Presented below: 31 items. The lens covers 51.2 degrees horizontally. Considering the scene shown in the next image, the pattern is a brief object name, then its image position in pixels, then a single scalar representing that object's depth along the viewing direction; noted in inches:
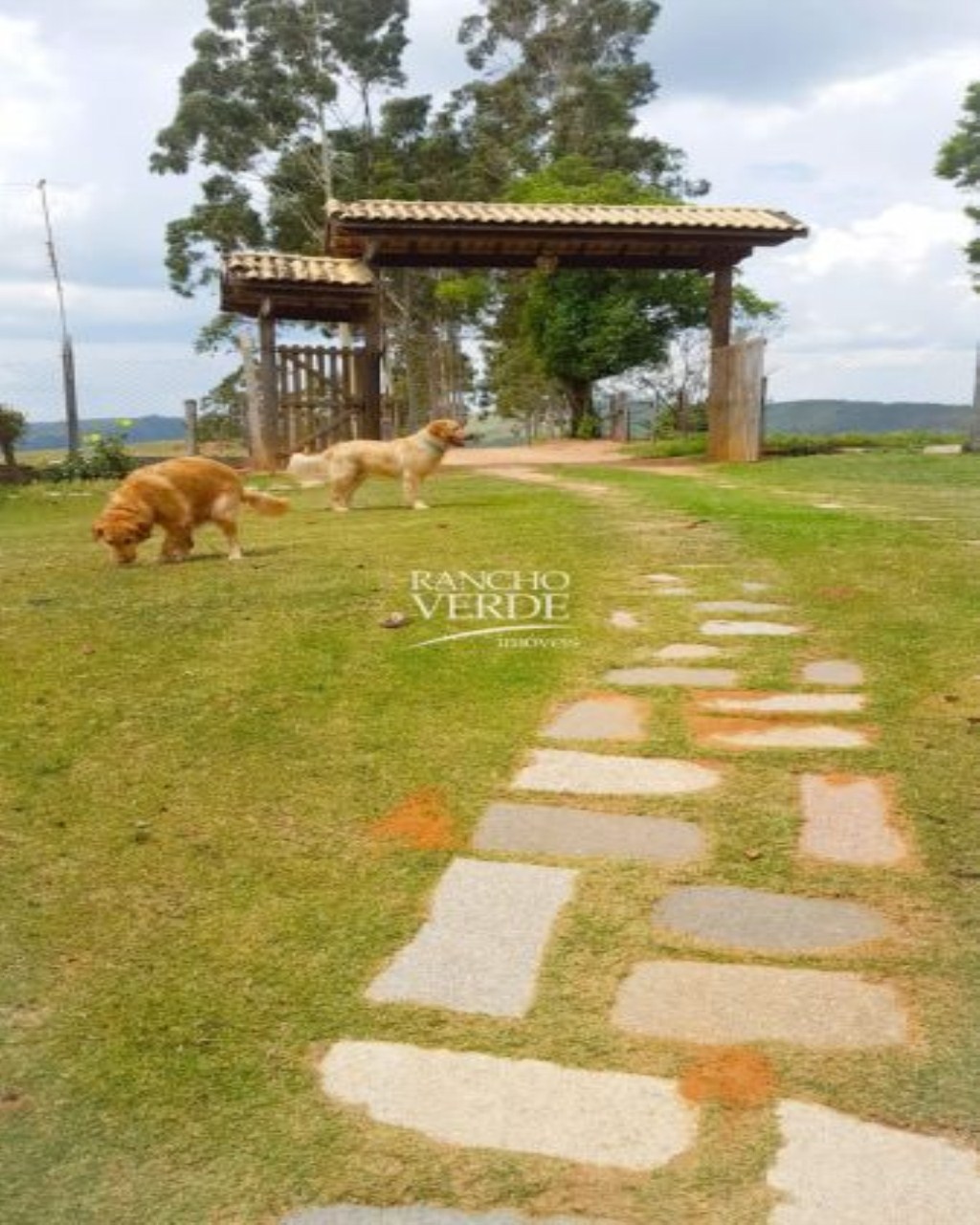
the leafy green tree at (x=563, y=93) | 1299.2
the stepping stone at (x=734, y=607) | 213.0
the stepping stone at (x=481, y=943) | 93.1
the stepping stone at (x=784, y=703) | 154.9
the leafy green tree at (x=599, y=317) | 815.7
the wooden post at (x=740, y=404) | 585.6
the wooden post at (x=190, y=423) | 681.6
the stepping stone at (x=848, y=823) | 114.2
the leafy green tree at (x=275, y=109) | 1235.2
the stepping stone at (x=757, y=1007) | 85.9
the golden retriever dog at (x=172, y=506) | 261.6
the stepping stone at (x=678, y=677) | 168.6
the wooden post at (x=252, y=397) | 608.1
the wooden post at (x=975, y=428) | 625.3
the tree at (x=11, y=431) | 608.1
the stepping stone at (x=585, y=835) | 116.6
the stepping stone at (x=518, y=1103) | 74.8
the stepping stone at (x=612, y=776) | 131.5
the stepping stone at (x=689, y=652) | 183.2
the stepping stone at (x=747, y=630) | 194.5
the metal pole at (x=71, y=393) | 645.3
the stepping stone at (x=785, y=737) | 142.3
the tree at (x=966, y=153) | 847.7
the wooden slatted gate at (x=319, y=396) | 606.2
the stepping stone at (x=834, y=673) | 166.9
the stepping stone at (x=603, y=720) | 149.1
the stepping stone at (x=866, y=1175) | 67.7
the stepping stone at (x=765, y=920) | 99.5
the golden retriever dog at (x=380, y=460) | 379.9
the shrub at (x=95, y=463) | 638.5
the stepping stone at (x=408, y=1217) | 68.5
